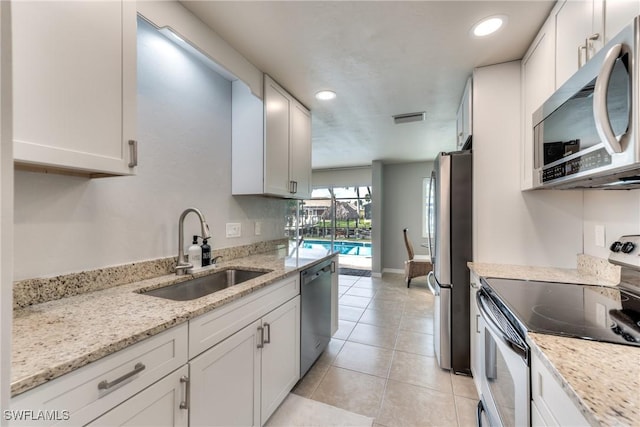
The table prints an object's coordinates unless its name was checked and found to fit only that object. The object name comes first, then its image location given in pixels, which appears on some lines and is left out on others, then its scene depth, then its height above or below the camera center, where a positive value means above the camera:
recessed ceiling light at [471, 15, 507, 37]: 1.52 +1.15
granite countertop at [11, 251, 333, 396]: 0.65 -0.37
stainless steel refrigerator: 2.06 -0.30
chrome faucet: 1.58 -0.15
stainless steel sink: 1.46 -0.43
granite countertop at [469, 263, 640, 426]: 0.53 -0.39
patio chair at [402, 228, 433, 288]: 4.55 -0.91
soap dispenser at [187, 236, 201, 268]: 1.69 -0.26
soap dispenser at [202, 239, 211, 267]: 1.74 -0.26
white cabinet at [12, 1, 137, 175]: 0.83 +0.47
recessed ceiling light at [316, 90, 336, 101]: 2.42 +1.15
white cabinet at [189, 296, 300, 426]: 1.10 -0.80
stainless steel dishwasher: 1.96 -0.79
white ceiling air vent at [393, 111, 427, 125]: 2.95 +1.14
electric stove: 0.89 -0.38
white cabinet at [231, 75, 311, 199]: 2.11 +0.63
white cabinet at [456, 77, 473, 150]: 2.10 +0.88
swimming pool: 7.74 -0.97
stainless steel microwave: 0.79 +0.35
